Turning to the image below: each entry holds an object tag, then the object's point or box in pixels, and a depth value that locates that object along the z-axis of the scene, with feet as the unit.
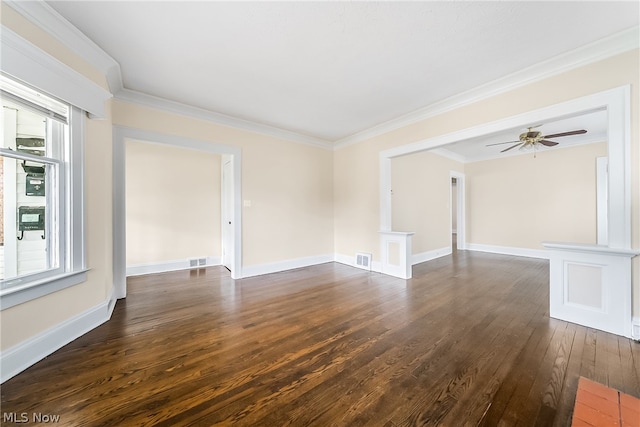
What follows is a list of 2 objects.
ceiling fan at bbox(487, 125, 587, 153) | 12.89
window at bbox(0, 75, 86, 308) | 5.68
